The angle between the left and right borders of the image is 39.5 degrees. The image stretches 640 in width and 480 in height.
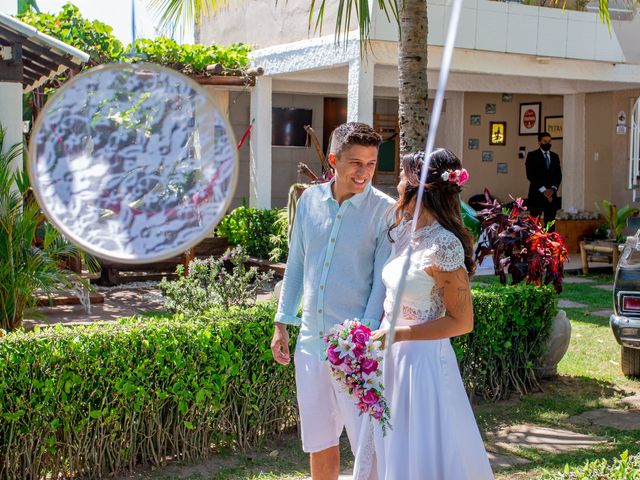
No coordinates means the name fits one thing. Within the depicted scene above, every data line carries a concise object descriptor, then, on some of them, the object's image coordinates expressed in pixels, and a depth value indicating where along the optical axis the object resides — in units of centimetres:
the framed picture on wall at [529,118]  1872
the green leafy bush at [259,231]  1271
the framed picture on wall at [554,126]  1858
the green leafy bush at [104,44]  1159
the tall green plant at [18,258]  686
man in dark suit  1534
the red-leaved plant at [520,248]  720
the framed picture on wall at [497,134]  1864
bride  366
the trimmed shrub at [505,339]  654
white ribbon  220
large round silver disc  229
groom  401
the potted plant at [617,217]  1452
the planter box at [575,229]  1557
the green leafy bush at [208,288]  703
